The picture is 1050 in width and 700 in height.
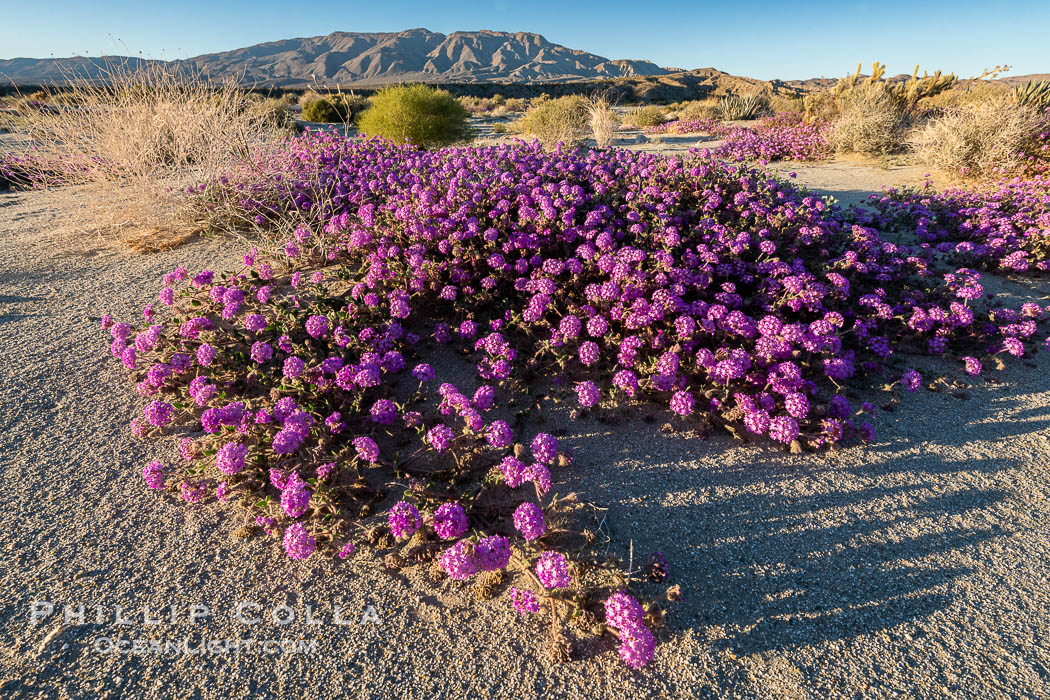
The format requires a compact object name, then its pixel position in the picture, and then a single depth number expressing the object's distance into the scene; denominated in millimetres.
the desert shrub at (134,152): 6652
